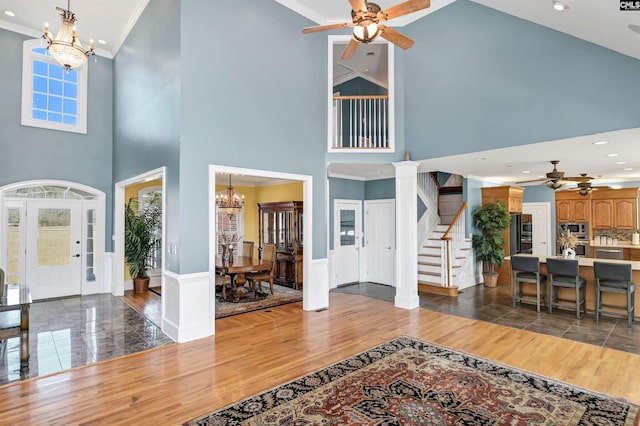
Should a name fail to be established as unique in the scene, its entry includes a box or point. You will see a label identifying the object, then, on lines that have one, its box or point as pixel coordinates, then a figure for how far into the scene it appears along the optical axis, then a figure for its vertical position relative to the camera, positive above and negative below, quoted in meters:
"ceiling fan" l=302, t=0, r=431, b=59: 3.03 +1.91
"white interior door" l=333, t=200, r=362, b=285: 7.80 -0.48
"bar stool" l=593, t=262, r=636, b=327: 4.80 -1.00
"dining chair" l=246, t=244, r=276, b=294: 6.39 -1.03
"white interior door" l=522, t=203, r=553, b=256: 9.51 -0.26
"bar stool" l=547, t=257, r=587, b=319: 5.25 -1.02
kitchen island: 5.15 -1.21
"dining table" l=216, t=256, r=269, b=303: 5.91 -0.89
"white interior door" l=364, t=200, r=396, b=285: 7.91 -0.49
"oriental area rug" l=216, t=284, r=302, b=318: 5.62 -1.52
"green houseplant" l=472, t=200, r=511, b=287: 7.54 -0.42
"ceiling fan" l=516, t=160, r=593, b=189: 5.72 +0.69
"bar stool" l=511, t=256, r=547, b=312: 5.61 -1.00
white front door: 6.38 -0.53
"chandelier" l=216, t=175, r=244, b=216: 7.26 +0.41
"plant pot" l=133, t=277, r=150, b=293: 7.22 -1.40
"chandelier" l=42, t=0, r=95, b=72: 4.20 +2.25
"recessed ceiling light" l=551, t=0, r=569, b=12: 3.25 +2.10
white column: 5.87 -0.27
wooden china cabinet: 7.61 -0.40
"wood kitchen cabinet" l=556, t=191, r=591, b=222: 8.99 +0.30
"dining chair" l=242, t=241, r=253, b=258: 7.39 -0.66
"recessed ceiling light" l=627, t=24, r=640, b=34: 3.00 +1.73
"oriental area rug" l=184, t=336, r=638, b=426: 2.60 -1.56
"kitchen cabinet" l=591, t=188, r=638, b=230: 8.34 +0.22
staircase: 6.98 -0.81
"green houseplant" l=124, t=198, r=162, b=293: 7.14 -0.46
